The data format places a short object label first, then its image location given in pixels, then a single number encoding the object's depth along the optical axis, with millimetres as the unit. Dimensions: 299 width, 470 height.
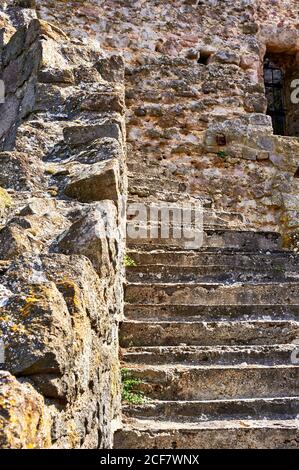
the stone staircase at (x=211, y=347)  2963
